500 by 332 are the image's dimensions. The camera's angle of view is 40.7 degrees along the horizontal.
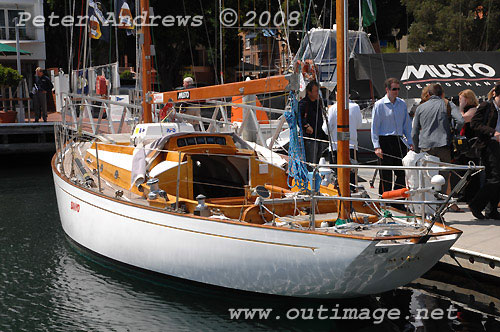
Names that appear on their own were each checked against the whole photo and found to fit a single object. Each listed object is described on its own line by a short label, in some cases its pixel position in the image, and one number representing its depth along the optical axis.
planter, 21.02
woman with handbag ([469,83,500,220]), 8.51
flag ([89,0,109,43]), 11.91
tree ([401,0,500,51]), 31.20
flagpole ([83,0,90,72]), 11.87
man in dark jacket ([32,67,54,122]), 21.16
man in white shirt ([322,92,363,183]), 8.85
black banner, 13.73
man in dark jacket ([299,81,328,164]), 8.66
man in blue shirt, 8.90
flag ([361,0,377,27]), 14.27
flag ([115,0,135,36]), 11.38
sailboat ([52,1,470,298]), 6.27
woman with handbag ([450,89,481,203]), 9.05
